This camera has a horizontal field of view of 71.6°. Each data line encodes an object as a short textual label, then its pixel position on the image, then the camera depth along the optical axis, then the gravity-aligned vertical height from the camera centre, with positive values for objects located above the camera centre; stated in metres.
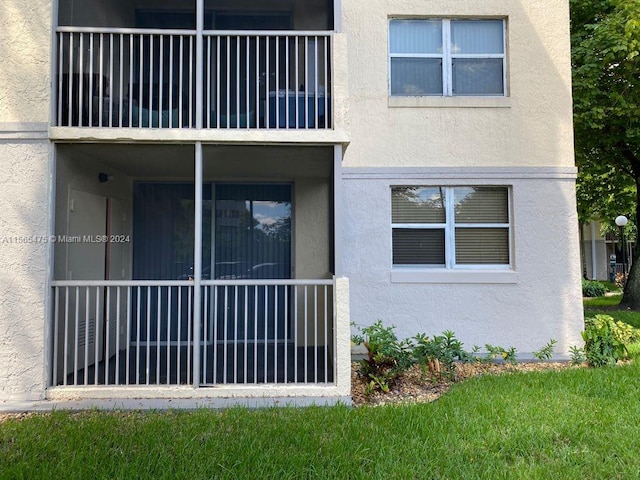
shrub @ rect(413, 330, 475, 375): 6.11 -1.38
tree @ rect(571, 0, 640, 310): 8.68 +3.43
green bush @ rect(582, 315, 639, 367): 6.49 -1.33
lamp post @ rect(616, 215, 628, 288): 16.67 +1.25
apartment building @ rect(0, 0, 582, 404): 6.45 +1.09
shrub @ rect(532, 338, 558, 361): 6.88 -1.55
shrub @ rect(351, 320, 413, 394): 5.69 -1.40
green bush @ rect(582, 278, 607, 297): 16.94 -1.40
